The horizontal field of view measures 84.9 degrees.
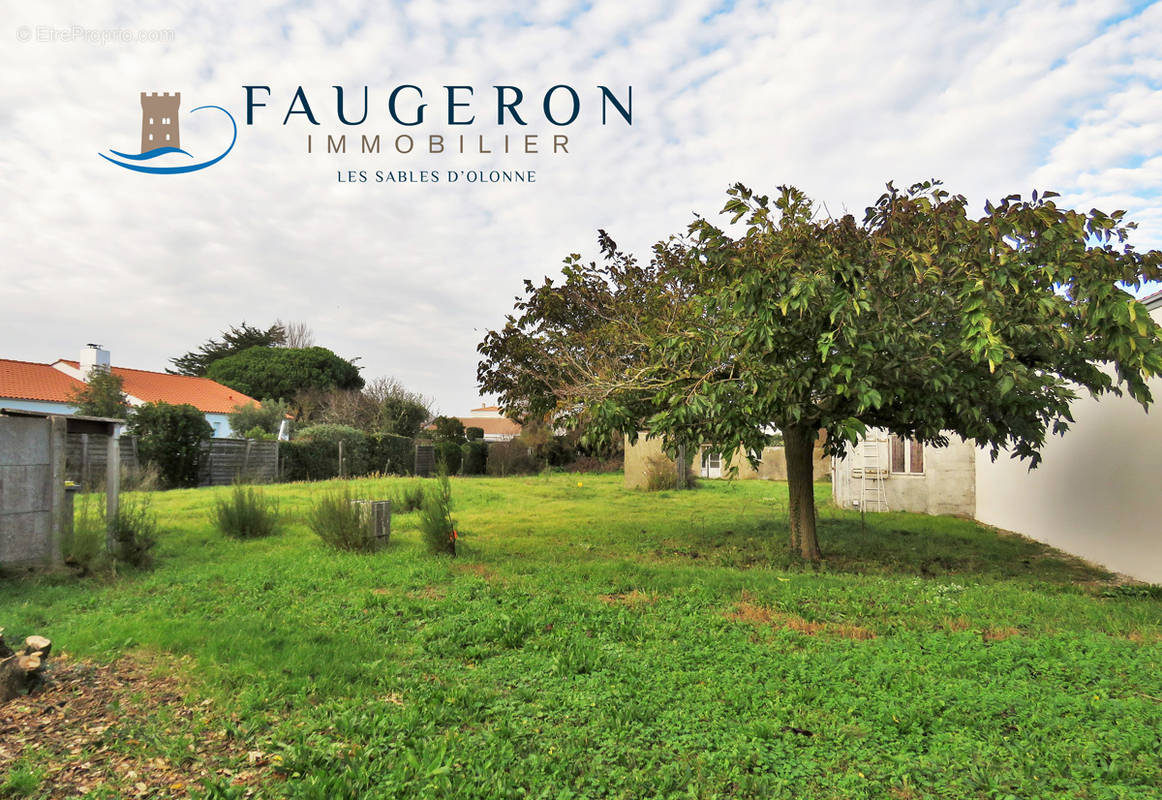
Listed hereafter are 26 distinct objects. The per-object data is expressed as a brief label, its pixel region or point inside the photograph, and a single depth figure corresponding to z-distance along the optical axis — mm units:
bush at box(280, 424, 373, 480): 18938
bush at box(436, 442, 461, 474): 22984
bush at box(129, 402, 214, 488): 15375
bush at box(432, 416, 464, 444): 26141
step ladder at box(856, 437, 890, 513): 14312
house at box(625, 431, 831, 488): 20359
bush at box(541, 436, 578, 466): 27688
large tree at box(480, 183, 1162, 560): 5320
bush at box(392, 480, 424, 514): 11995
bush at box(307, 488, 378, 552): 8062
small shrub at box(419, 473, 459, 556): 7832
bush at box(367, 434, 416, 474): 21641
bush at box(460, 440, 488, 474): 25172
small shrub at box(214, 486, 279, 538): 8875
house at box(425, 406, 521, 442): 59688
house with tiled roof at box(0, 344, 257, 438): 24234
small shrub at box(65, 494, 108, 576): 6496
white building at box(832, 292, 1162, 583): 7527
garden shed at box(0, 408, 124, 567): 6164
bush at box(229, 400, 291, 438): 25172
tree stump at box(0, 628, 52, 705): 3289
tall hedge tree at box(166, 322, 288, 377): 39062
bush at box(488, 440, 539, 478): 25781
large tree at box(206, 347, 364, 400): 35281
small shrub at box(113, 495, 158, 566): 6816
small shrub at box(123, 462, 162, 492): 13953
